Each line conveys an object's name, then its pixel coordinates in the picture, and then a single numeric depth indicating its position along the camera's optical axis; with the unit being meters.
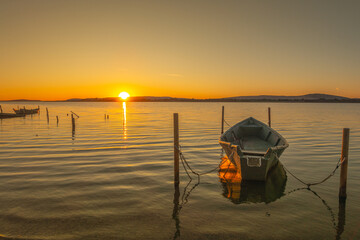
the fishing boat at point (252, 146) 11.16
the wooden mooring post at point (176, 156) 11.09
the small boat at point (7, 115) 48.60
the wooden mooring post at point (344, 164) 9.41
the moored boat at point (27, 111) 56.83
